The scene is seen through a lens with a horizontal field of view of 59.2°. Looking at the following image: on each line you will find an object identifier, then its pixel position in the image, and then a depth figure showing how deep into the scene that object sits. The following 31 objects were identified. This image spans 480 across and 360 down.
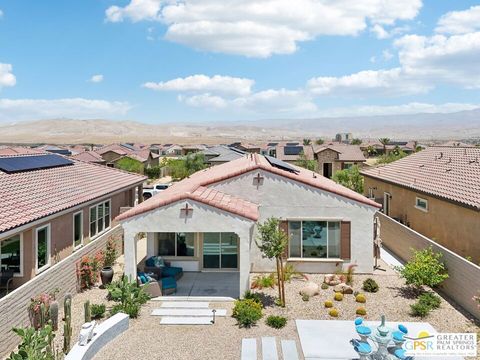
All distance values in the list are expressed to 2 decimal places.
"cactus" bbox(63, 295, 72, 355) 11.76
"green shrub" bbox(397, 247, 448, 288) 15.92
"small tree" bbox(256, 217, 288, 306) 14.66
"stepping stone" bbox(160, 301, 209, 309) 15.12
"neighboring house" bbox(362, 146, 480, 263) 17.09
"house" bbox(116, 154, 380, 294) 18.42
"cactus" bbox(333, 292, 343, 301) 15.76
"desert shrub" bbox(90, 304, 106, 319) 14.10
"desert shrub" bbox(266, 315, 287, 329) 13.48
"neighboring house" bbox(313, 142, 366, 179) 63.19
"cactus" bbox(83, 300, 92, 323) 12.53
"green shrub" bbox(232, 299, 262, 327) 13.63
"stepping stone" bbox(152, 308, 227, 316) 14.50
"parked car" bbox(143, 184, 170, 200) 40.62
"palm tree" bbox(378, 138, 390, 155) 100.55
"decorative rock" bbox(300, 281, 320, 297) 16.11
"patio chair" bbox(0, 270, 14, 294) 14.26
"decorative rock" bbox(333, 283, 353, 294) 16.42
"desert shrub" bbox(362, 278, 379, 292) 16.62
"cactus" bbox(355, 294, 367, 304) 15.56
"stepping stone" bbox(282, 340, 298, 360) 11.49
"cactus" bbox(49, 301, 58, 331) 12.98
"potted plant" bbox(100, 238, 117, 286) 17.22
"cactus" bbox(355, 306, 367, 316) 14.51
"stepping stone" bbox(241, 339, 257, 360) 11.48
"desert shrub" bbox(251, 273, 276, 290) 17.22
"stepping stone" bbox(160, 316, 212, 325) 13.83
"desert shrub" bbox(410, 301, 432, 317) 14.21
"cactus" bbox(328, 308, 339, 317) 14.41
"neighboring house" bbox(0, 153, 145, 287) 14.53
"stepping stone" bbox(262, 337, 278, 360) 11.48
